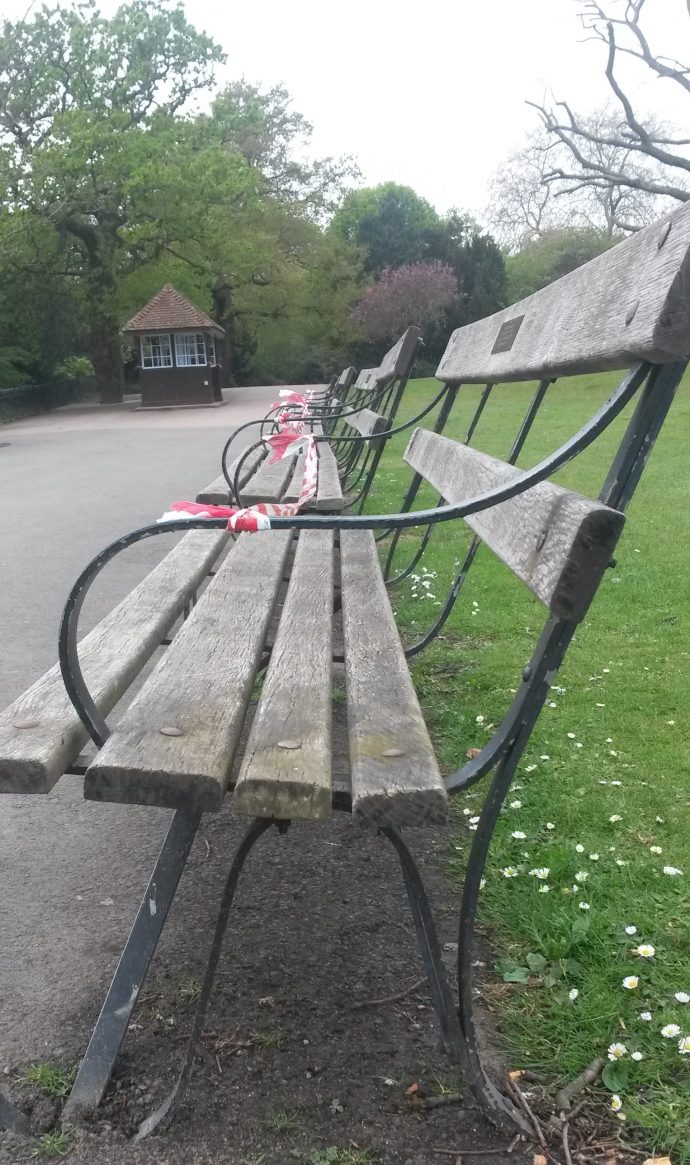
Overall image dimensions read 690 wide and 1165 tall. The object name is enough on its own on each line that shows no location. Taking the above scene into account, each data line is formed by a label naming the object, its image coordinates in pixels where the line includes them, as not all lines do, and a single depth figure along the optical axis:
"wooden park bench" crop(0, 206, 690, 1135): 1.38
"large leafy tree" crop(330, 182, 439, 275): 43.41
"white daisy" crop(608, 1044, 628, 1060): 1.71
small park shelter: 28.64
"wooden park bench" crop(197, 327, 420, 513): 3.69
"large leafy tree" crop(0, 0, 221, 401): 25.98
